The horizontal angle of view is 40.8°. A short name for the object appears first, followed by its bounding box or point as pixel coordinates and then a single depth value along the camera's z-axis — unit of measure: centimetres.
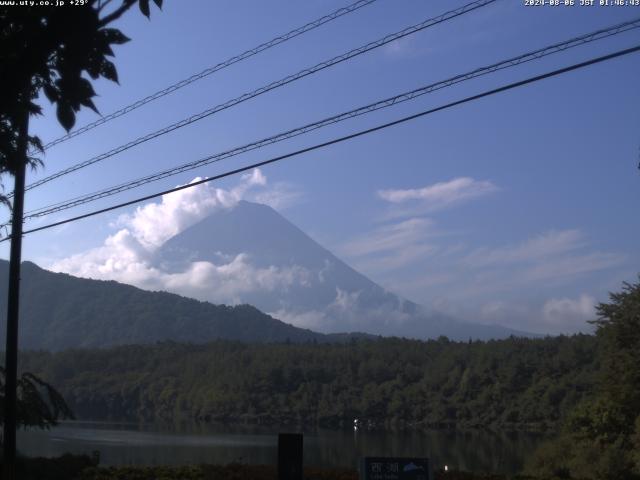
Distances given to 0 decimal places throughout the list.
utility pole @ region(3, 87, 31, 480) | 1675
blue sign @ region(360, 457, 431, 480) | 1156
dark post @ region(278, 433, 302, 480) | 1185
